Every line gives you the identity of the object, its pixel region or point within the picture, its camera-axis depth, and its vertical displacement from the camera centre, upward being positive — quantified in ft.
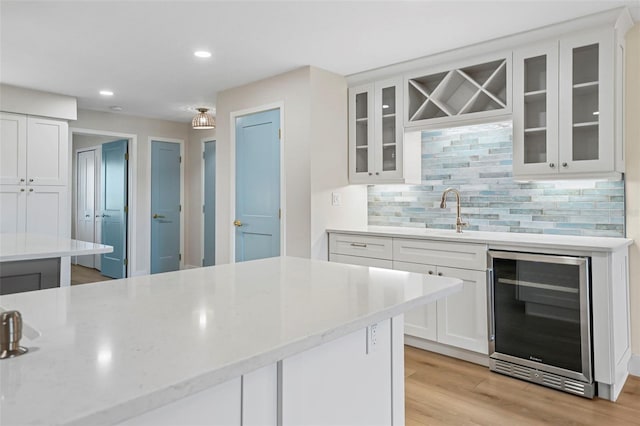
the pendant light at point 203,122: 16.42 +3.58
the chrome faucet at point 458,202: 11.51 +0.21
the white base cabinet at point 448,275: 9.82 -1.59
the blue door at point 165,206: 20.93 +0.35
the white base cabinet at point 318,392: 2.87 -1.49
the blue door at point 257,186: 13.47 +0.90
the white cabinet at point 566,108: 8.91 +2.36
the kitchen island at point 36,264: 7.18 -0.91
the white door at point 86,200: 24.44 +0.80
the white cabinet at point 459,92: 10.59 +3.31
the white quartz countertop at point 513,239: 8.38 -0.60
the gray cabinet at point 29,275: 7.23 -1.09
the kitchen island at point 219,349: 2.16 -0.87
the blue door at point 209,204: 21.01 +0.46
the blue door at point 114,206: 20.47 +0.36
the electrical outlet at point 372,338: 4.43 -1.34
